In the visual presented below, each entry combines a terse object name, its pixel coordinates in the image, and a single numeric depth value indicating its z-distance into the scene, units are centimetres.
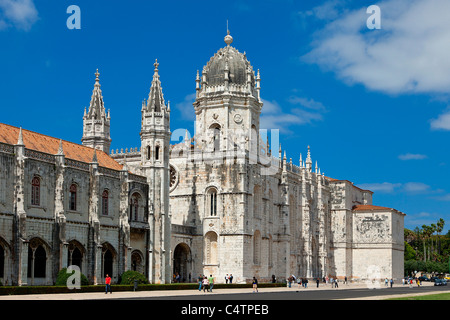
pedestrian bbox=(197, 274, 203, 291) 5395
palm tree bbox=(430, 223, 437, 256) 15010
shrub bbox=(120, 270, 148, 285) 5553
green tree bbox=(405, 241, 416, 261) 14538
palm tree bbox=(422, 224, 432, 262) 15088
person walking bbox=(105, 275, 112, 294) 4534
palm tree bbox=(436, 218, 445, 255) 14900
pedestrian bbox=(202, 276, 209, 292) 5141
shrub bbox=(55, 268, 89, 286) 4931
